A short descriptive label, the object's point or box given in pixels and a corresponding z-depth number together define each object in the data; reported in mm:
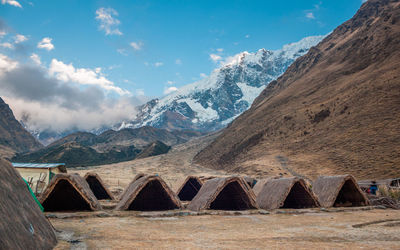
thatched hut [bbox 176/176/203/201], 18961
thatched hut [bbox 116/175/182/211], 11688
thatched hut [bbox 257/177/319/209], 12109
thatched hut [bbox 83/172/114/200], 18219
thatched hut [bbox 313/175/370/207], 13129
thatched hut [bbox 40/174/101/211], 11008
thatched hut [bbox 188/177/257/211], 11430
